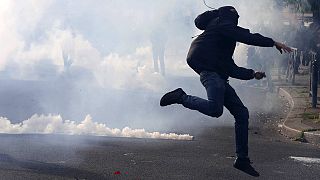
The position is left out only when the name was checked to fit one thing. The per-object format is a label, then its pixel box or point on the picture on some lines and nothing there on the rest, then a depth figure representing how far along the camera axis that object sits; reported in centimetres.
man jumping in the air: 670
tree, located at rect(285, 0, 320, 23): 1433
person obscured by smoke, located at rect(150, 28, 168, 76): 2250
